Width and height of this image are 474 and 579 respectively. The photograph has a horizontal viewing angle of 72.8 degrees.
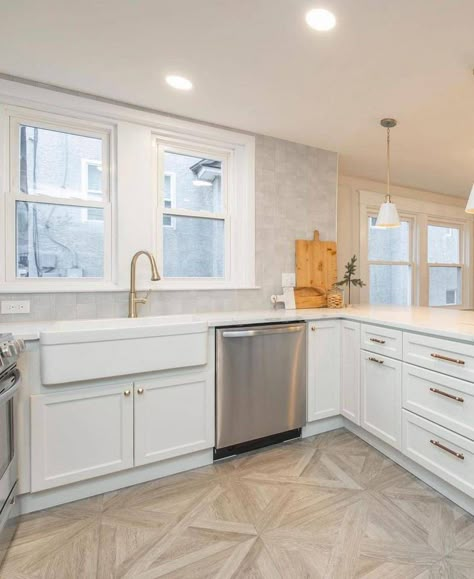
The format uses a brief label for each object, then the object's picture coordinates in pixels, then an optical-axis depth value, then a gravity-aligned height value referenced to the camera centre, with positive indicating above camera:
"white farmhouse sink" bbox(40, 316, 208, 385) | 1.54 -0.34
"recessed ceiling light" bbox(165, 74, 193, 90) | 1.92 +1.24
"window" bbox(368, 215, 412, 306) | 3.93 +0.28
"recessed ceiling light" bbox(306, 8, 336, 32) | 1.43 +1.22
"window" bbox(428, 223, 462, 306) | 4.54 +0.30
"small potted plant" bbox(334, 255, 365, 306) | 2.86 +0.07
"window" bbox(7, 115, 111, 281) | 2.04 +0.55
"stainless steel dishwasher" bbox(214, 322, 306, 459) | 2.01 -0.66
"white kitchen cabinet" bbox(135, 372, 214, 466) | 1.79 -0.77
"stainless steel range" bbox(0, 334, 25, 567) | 1.31 -0.66
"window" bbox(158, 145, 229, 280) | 2.46 +0.57
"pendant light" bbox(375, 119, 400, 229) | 2.44 +0.54
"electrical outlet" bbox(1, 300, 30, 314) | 1.92 -0.14
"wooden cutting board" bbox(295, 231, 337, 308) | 2.81 +0.13
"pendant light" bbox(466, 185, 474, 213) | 1.78 +0.45
